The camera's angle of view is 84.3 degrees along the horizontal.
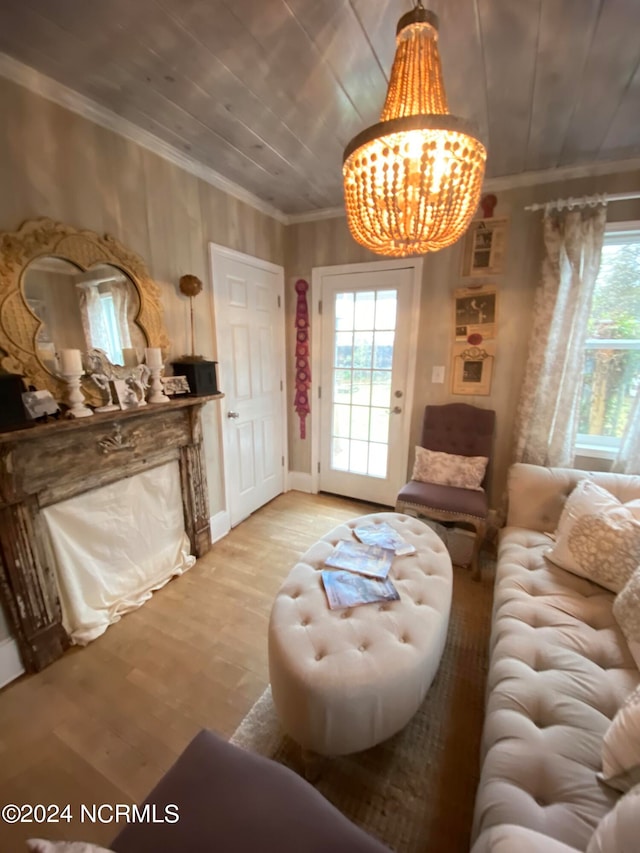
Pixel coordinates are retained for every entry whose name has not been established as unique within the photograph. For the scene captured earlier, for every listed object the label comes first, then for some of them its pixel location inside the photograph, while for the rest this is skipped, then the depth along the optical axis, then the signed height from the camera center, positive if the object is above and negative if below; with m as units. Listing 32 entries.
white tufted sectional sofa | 0.77 -1.01
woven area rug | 1.07 -1.44
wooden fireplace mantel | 1.45 -0.65
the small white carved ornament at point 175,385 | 2.07 -0.27
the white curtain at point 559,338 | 2.11 +0.01
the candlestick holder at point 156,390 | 1.96 -0.28
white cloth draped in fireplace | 1.70 -1.10
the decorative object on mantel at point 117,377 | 1.73 -0.19
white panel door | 2.55 -0.27
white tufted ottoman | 1.05 -0.98
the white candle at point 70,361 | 1.52 -0.09
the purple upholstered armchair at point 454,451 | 2.17 -0.78
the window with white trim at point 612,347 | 2.17 -0.04
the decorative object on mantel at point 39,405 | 1.48 -0.28
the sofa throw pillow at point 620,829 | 0.56 -0.79
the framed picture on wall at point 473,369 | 2.53 -0.21
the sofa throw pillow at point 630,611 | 1.16 -0.91
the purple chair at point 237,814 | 0.69 -0.97
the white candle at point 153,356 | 1.91 -0.09
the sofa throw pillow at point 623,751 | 0.80 -0.93
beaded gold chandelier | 0.92 +0.49
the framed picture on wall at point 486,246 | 2.37 +0.62
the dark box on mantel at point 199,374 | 2.17 -0.21
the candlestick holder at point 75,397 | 1.56 -0.26
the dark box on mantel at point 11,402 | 1.35 -0.24
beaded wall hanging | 3.10 -0.16
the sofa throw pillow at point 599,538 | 1.41 -0.81
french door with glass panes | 2.80 -0.34
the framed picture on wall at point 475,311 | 2.46 +0.19
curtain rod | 2.00 +0.79
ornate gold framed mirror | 1.43 +0.18
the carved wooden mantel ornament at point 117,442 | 1.79 -0.52
